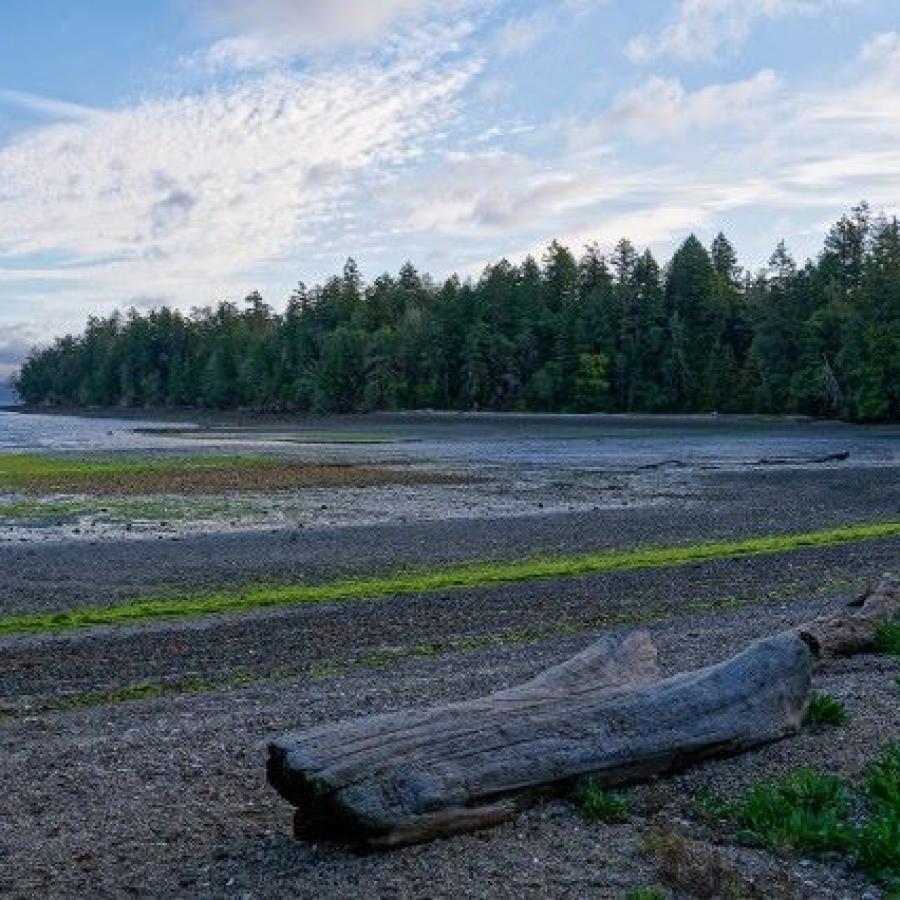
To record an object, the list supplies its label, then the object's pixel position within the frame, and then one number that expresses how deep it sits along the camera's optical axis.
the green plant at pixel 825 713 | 9.57
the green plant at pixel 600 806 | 7.81
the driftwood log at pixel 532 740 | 7.32
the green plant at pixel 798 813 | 7.26
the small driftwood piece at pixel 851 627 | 12.39
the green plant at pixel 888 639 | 12.48
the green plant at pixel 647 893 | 6.49
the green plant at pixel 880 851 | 6.83
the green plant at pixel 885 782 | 7.66
